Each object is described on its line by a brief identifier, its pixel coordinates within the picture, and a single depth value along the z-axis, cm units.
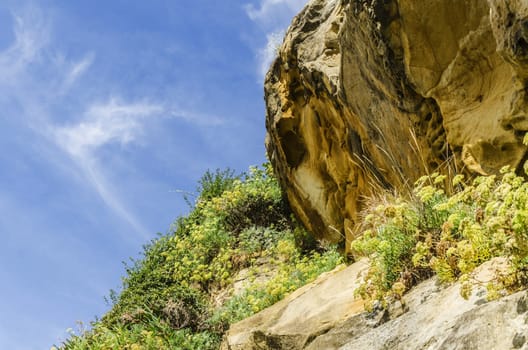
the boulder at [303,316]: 614
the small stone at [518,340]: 355
